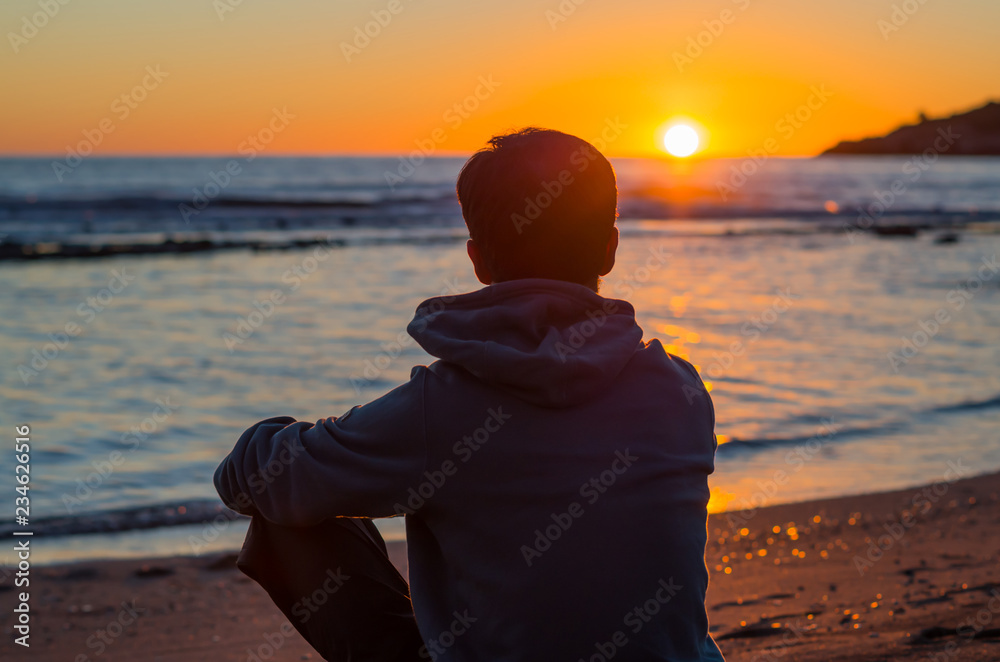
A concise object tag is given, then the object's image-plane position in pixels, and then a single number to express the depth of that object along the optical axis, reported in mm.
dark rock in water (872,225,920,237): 26719
